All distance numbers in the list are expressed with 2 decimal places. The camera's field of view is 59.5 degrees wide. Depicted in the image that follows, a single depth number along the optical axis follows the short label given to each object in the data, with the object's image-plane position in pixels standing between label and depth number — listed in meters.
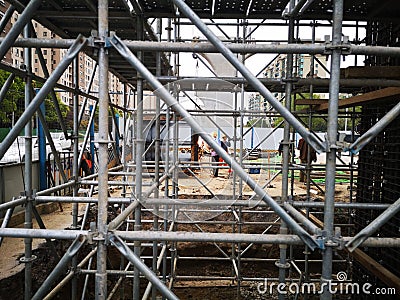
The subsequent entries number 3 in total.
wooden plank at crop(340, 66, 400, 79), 3.12
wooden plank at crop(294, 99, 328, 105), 5.80
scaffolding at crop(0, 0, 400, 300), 2.33
